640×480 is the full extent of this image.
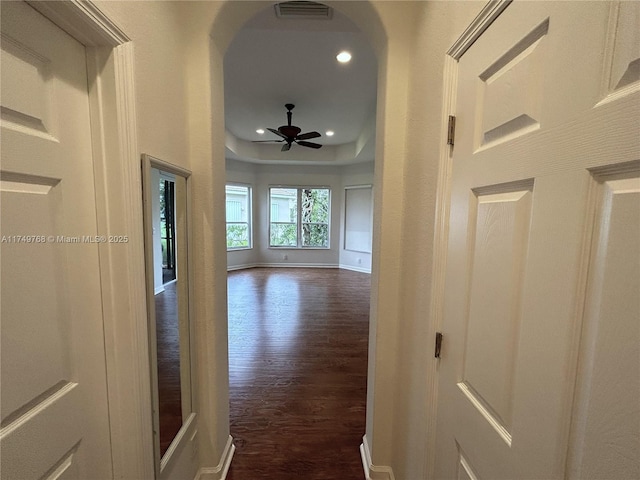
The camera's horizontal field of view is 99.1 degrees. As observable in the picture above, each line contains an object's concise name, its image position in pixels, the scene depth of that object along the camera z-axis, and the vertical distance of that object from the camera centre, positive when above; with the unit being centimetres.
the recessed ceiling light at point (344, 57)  290 +177
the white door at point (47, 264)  65 -14
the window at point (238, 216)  705 +4
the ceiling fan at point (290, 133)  439 +141
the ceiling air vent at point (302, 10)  197 +154
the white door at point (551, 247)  43 -5
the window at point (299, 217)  761 +5
